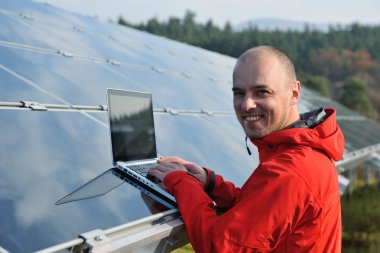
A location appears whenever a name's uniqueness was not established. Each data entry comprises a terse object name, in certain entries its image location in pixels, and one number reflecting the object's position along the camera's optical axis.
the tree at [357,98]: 41.16
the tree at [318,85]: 45.28
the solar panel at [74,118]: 2.66
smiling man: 2.46
